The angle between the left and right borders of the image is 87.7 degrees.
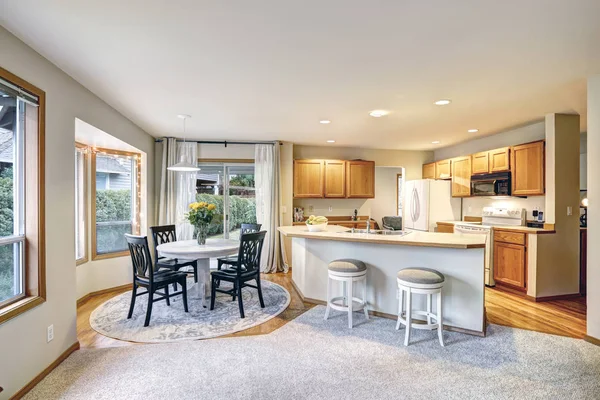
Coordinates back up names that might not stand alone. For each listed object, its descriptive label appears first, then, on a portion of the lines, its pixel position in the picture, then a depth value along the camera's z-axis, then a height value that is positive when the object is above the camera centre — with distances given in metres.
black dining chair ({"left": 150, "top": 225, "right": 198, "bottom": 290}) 4.09 -0.80
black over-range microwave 4.75 +0.25
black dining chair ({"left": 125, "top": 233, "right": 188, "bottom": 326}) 3.22 -0.83
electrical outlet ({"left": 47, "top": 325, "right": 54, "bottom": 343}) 2.40 -1.04
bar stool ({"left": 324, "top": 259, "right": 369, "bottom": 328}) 3.22 -0.81
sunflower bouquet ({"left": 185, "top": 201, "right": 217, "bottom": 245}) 3.86 -0.22
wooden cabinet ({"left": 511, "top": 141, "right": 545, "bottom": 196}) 4.25 +0.44
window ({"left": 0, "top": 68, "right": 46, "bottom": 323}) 2.16 +0.02
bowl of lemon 4.02 -0.32
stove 4.73 -0.40
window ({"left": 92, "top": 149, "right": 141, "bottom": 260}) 4.42 -0.01
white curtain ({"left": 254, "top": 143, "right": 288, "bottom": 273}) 5.77 +0.16
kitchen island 3.04 -0.69
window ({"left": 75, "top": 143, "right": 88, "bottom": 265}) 4.14 -0.04
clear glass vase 3.90 -0.42
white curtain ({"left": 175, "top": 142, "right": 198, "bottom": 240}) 5.50 +0.13
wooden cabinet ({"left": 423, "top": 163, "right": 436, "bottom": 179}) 6.49 +0.61
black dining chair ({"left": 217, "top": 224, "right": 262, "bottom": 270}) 4.27 -0.83
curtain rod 5.71 +1.07
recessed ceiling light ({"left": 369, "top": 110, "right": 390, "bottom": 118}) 3.92 +1.11
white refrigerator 6.05 -0.08
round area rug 3.05 -1.31
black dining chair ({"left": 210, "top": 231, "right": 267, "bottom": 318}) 3.48 -0.84
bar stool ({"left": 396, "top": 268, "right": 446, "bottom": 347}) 2.80 -0.79
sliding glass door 5.85 +0.12
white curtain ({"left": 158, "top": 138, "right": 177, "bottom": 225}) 5.38 +0.21
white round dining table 3.46 -0.59
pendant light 3.89 +0.41
